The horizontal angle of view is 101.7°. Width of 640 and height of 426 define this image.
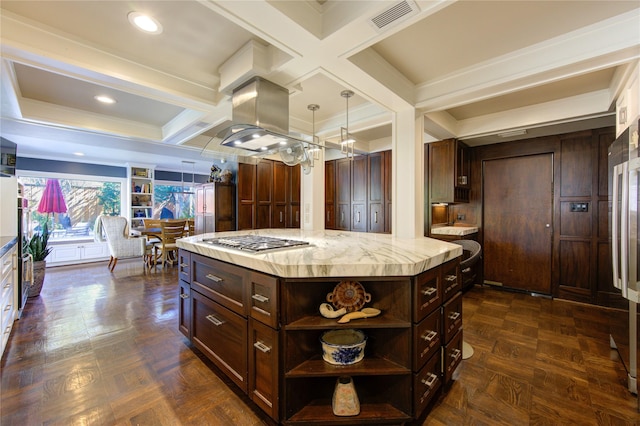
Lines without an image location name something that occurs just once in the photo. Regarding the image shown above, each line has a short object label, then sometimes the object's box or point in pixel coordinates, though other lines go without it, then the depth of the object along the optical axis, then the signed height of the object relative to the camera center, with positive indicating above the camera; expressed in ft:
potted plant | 11.66 -2.22
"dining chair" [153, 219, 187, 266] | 16.89 -1.66
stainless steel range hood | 7.20 +2.72
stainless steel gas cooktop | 5.75 -0.80
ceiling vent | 4.66 +3.68
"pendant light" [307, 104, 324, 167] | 9.79 +2.95
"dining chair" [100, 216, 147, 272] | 16.93 -1.95
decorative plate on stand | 4.82 -1.59
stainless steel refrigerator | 5.39 -0.54
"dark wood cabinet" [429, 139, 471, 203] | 12.92 +2.04
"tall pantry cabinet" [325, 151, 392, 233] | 15.29 +1.13
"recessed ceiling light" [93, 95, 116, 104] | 9.79 +4.32
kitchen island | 4.39 -2.16
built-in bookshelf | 21.35 +1.49
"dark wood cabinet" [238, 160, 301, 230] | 15.67 +1.03
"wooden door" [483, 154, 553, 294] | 12.44 -0.55
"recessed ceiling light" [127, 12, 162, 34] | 5.78 +4.35
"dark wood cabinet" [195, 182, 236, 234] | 15.28 +0.27
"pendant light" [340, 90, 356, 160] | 9.25 +2.72
